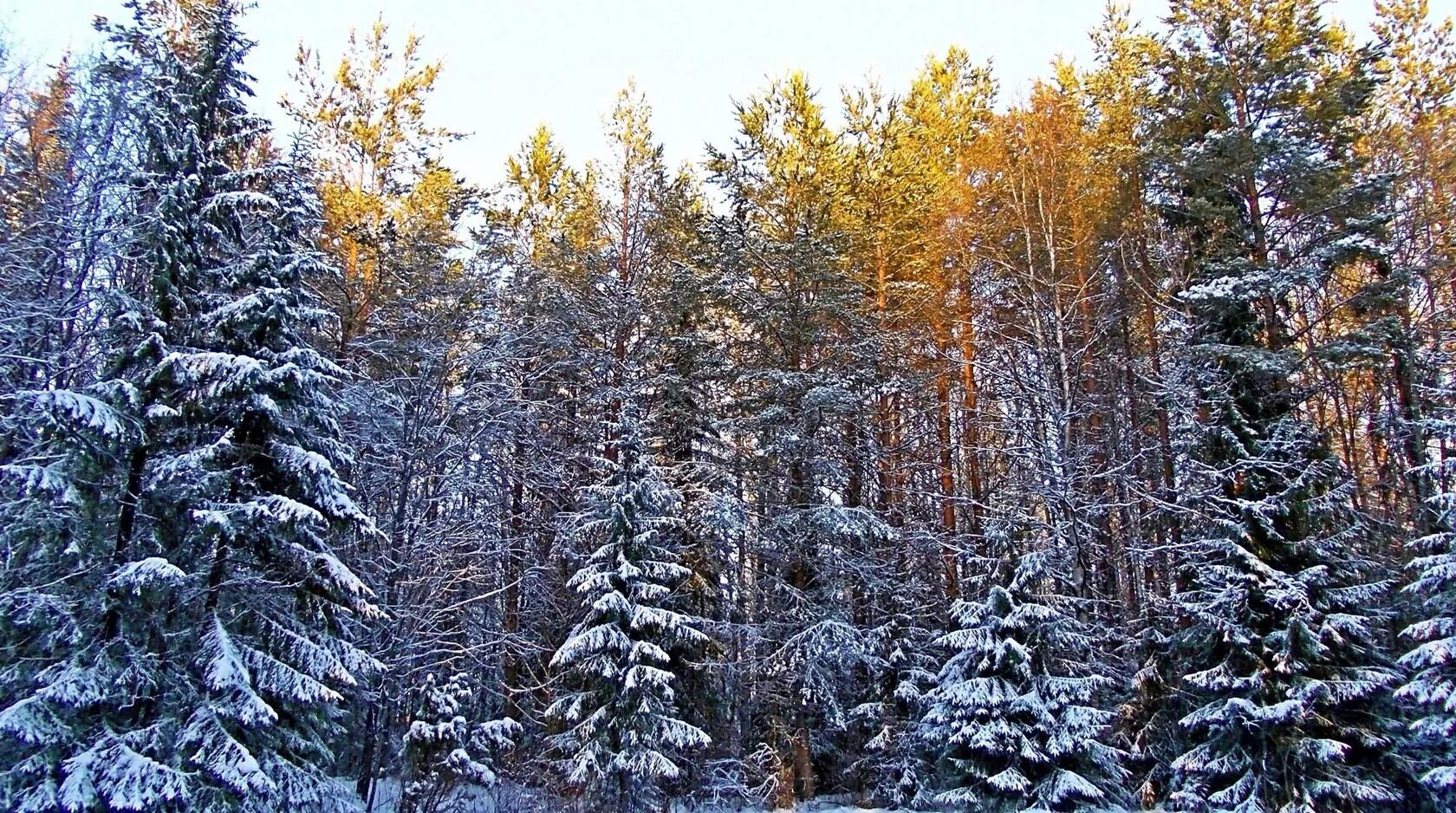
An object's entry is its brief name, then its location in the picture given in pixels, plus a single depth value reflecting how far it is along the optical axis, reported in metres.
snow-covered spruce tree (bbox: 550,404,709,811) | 11.73
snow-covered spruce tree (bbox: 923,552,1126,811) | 9.82
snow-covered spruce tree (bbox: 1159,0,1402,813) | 10.20
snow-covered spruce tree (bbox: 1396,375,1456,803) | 9.40
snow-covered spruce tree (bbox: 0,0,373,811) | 7.89
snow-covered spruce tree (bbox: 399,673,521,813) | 11.70
